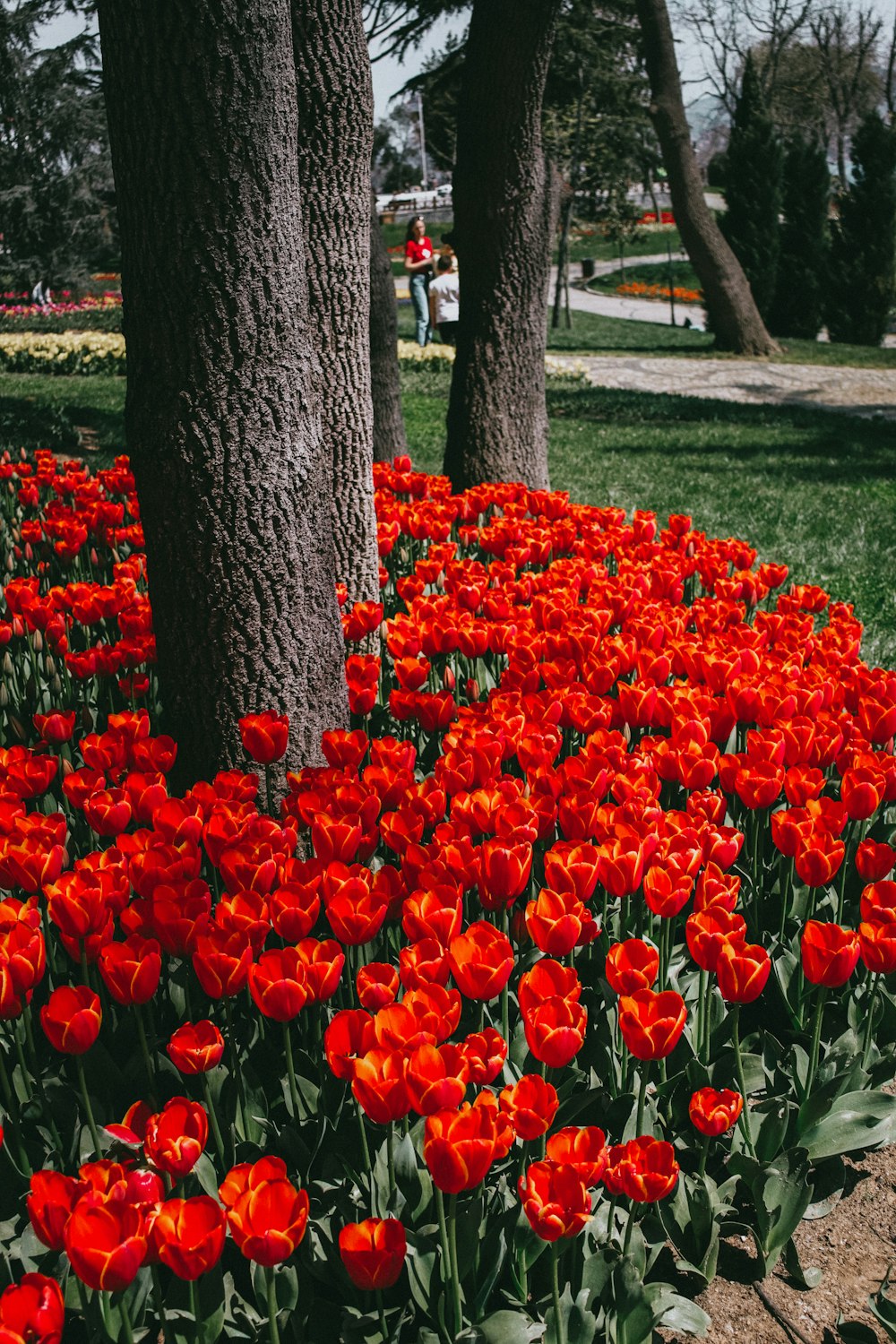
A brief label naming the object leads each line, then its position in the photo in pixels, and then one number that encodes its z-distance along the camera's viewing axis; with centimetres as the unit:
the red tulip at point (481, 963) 161
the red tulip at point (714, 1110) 168
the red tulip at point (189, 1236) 126
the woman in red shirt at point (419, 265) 1694
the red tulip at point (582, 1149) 137
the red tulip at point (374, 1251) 134
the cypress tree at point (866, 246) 2350
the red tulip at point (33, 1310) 117
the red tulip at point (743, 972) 171
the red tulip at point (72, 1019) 160
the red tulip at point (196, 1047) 159
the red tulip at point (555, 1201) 133
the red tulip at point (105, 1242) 121
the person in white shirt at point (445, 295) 1619
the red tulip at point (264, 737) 247
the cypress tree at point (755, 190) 2438
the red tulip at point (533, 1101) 141
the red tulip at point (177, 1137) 139
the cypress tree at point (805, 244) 2458
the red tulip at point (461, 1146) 132
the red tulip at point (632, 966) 166
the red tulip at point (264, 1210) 127
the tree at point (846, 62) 4916
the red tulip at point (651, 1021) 159
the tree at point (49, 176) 2838
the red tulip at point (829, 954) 177
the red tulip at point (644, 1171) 149
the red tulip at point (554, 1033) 149
